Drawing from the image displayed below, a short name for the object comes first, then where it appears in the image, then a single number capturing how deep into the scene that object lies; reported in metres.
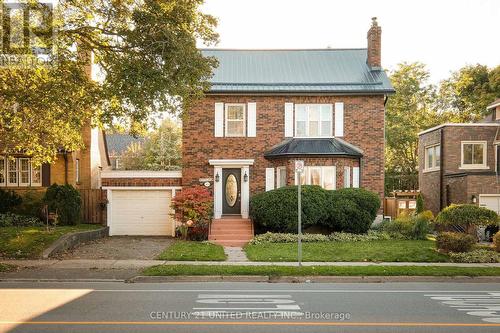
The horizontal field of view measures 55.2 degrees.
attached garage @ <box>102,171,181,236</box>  23.48
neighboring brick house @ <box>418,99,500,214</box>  24.17
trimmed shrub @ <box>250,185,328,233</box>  20.19
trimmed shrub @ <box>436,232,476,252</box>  16.12
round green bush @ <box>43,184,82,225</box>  22.00
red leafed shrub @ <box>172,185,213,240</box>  20.38
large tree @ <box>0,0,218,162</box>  14.43
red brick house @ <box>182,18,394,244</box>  22.86
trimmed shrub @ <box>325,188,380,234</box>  20.53
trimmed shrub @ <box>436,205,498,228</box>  18.03
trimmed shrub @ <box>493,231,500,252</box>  17.31
